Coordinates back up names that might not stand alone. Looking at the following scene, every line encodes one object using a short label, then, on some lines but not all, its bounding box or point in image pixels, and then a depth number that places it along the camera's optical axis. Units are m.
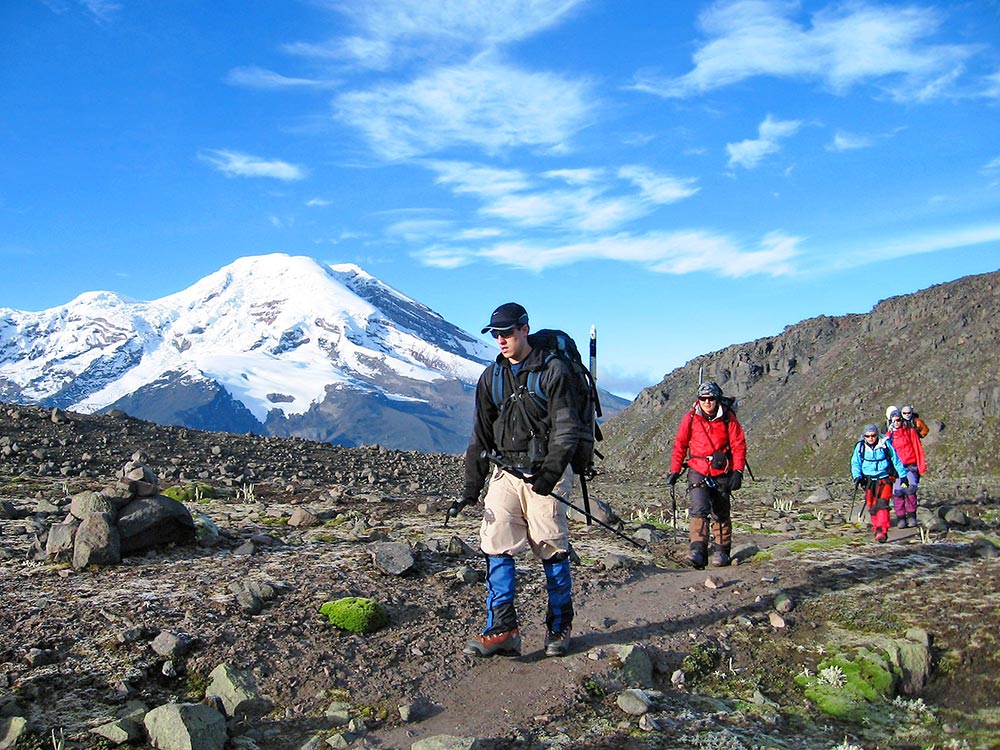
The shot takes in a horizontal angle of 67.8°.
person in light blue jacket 14.30
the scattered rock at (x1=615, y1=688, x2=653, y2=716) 6.10
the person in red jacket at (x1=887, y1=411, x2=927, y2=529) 14.54
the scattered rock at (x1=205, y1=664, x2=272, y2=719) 5.87
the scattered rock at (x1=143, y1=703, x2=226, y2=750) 5.14
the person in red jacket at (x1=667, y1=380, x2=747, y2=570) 10.80
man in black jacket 6.96
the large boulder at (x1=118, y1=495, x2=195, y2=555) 9.09
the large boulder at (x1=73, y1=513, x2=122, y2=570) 8.53
